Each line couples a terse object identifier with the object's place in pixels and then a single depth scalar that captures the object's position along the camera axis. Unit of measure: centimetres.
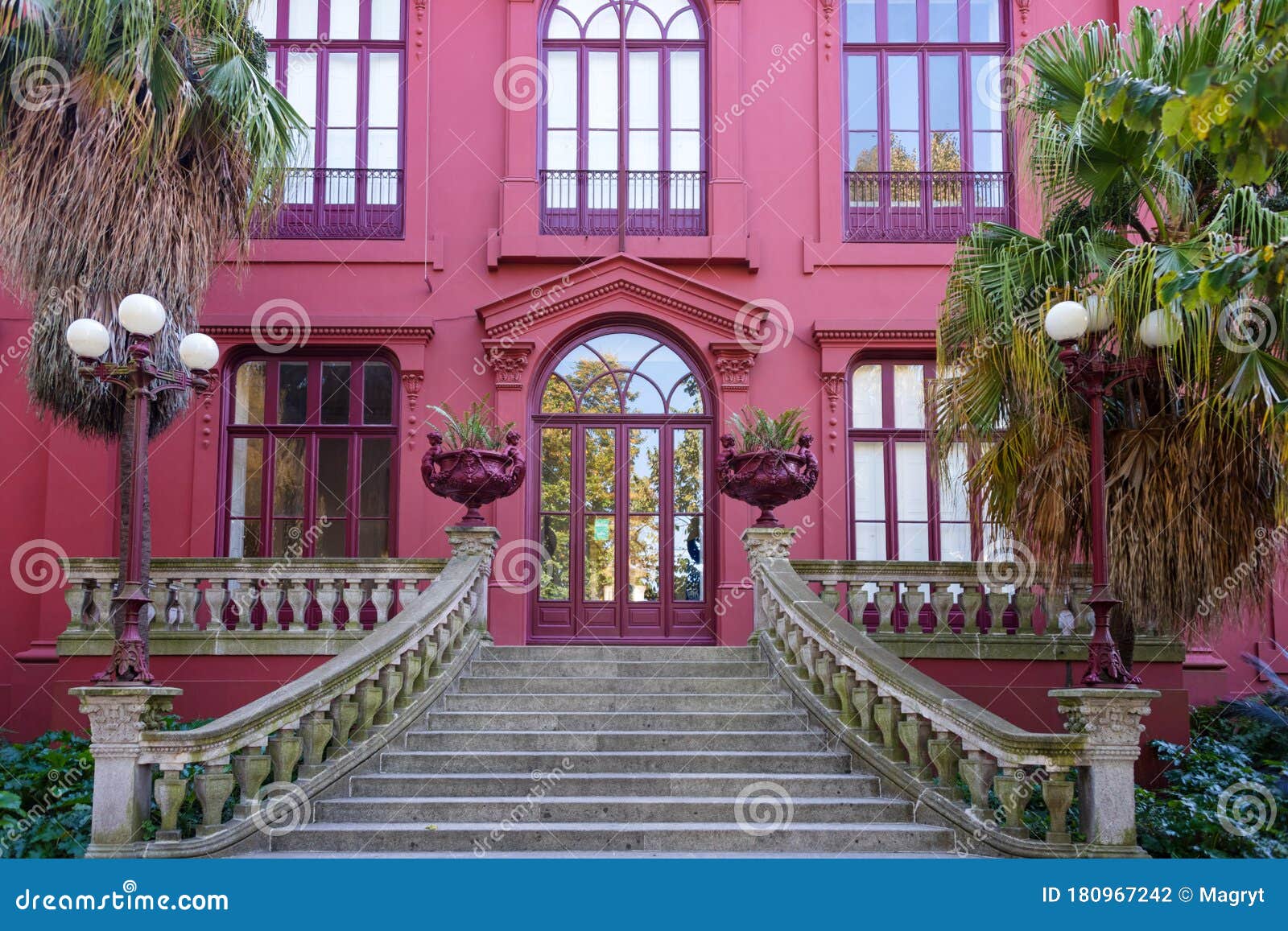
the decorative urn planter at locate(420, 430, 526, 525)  1094
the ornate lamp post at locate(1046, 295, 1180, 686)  778
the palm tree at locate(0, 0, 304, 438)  1035
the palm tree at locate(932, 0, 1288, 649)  857
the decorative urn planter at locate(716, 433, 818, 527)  1110
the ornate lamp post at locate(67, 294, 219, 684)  790
